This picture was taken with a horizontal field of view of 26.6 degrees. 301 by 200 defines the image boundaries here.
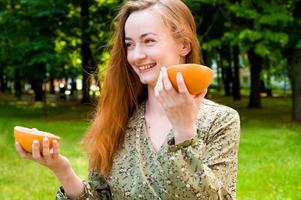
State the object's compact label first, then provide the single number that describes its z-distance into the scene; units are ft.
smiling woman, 6.63
